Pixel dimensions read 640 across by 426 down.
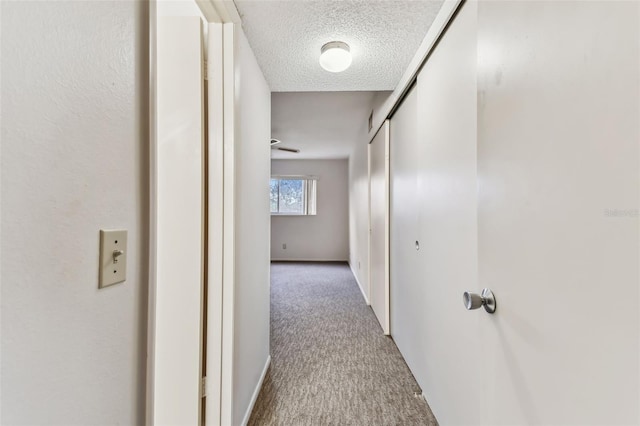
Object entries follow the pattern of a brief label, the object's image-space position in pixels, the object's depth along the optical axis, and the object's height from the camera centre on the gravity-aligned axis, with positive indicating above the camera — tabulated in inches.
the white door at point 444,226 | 43.8 -2.2
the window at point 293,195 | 249.1 +17.8
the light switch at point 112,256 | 21.6 -3.3
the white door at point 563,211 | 16.7 +0.3
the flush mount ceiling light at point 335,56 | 61.7 +36.0
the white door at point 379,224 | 99.7 -3.7
